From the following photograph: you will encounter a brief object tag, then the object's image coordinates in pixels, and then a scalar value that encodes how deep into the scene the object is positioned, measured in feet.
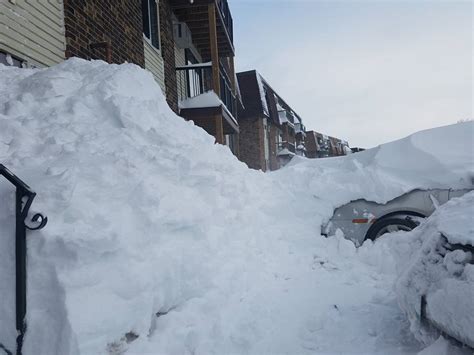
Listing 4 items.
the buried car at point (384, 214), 18.08
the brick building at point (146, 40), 16.65
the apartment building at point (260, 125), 87.30
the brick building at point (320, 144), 146.98
